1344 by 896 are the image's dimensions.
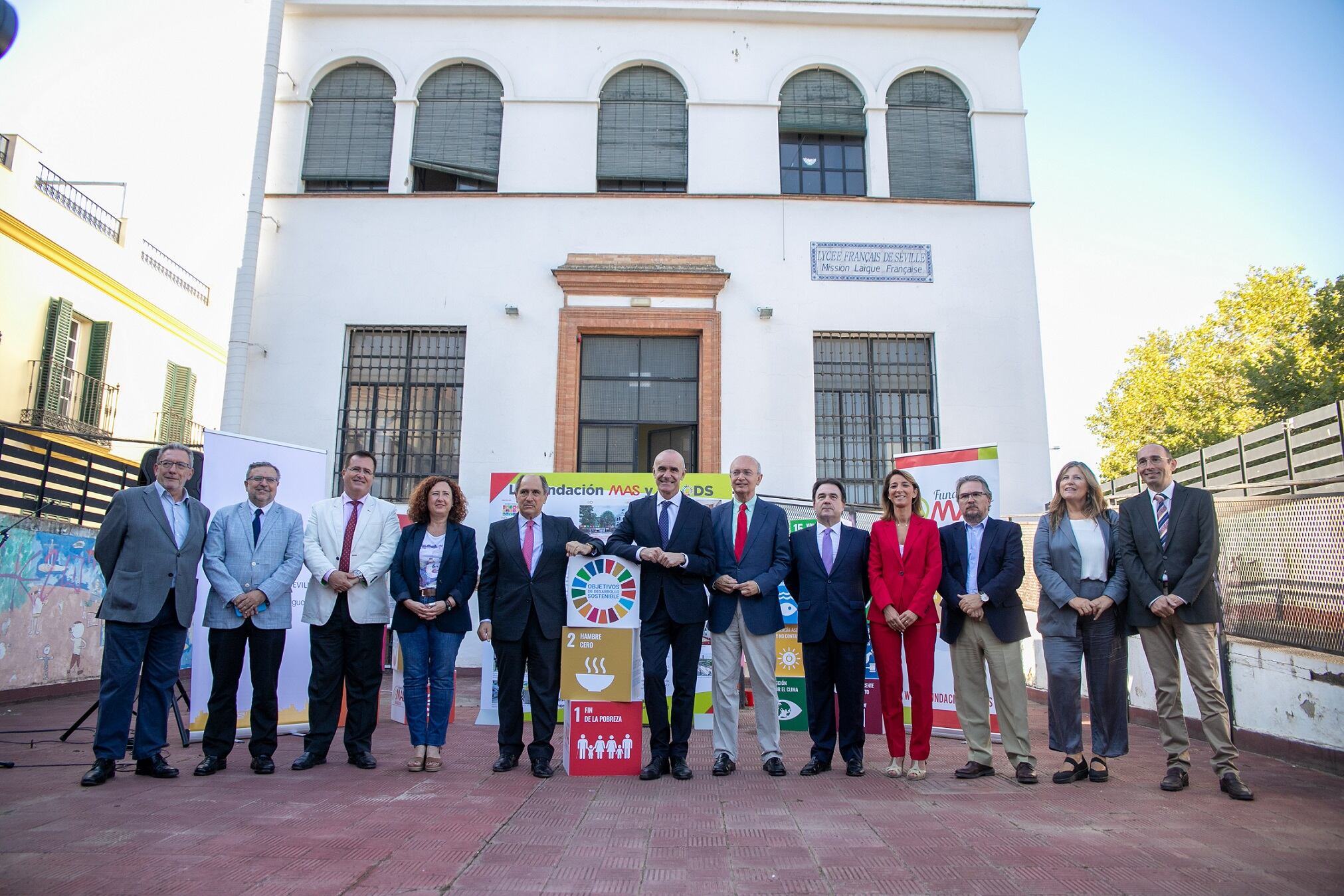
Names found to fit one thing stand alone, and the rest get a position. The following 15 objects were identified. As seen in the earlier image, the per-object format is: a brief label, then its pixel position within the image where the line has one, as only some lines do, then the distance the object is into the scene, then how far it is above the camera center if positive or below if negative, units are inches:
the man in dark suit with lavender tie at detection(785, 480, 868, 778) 223.1 -11.4
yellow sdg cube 220.8 -21.1
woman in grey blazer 213.9 -8.4
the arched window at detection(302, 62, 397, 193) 513.3 +272.9
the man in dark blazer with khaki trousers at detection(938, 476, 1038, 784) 218.5 -8.7
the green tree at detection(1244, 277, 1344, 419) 968.3 +261.8
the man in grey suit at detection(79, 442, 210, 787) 207.0 -6.0
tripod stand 230.4 -38.0
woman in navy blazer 223.9 -5.0
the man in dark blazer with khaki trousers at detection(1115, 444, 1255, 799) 204.1 -1.7
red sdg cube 219.5 -40.1
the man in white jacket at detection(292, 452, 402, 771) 227.3 -9.0
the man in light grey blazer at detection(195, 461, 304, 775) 220.1 -4.8
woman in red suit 218.7 -7.5
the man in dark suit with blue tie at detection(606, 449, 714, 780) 215.9 -3.3
